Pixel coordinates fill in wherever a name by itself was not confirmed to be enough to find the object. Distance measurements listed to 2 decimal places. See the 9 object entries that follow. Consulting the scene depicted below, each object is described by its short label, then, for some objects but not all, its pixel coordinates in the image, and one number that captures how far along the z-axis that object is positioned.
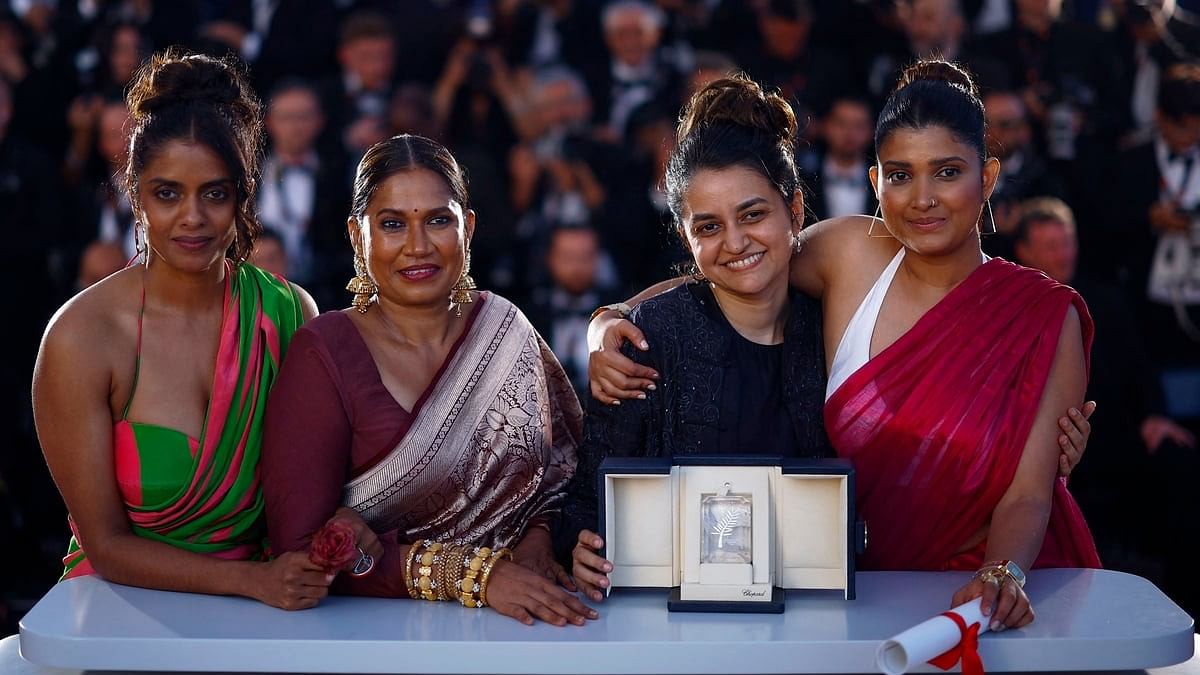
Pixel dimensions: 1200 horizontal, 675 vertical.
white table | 2.20
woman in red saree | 2.72
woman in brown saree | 2.56
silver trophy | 2.36
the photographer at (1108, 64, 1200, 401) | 5.31
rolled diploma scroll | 2.06
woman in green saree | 2.63
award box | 2.35
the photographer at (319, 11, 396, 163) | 5.85
